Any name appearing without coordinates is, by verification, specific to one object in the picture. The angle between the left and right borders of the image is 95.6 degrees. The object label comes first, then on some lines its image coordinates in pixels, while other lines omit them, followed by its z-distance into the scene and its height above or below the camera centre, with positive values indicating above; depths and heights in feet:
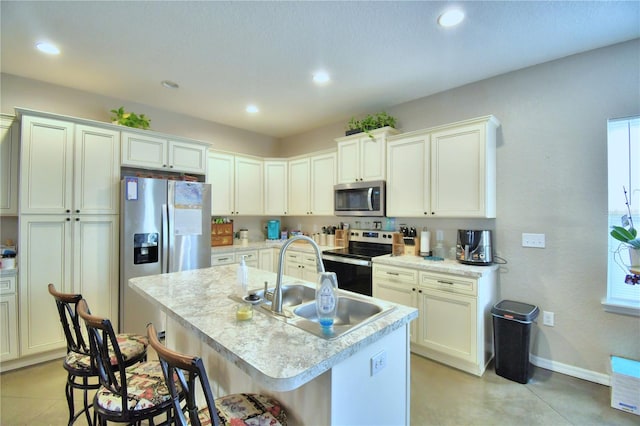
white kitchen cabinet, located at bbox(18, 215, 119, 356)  8.57 -1.61
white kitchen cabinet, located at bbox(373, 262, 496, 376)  8.18 -2.82
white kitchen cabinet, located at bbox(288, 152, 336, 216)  13.44 +1.59
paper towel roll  10.28 -0.96
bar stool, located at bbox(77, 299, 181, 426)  4.15 -2.64
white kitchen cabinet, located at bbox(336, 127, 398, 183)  11.27 +2.49
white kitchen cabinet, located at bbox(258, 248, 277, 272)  13.84 -2.04
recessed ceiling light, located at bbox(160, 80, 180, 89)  9.89 +4.61
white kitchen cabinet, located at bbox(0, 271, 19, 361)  8.27 -2.89
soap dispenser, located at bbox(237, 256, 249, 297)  5.69 -1.28
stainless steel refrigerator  9.68 -0.63
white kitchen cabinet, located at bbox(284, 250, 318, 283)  12.64 -2.18
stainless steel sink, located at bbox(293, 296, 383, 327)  5.09 -1.69
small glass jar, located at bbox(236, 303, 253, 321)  4.50 -1.51
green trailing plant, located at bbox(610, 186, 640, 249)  6.90 -0.45
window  7.54 +0.59
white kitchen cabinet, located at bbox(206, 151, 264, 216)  13.38 +1.61
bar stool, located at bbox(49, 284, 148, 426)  5.19 -2.62
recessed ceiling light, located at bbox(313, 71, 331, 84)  9.25 +4.59
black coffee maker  8.82 -0.95
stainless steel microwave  11.27 +0.75
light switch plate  8.59 -0.71
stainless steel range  10.46 -1.56
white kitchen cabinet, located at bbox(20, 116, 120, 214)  8.56 +1.54
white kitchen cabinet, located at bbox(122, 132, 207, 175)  10.32 +2.44
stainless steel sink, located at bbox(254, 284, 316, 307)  6.14 -1.65
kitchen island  3.31 -1.69
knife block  10.64 -1.12
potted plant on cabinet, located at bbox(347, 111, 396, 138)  11.51 +3.80
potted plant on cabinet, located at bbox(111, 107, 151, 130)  10.47 +3.58
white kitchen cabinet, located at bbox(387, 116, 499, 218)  8.87 +1.52
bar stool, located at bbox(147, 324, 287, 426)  2.98 -2.55
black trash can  7.73 -3.34
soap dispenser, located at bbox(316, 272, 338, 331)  4.10 -1.22
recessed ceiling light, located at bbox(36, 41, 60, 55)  7.66 +4.56
